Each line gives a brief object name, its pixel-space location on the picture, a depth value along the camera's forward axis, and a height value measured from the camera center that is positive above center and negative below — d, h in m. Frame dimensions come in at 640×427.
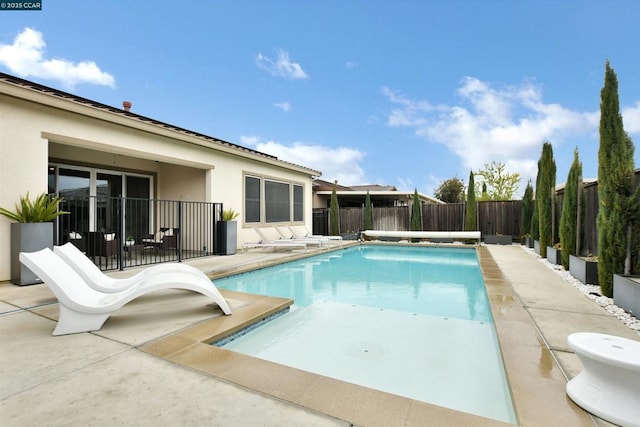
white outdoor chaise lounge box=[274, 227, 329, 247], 12.33 -0.83
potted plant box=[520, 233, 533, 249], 12.90 -0.95
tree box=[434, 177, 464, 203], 36.44 +3.12
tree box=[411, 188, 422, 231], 16.23 +0.13
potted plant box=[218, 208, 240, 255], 9.97 -0.50
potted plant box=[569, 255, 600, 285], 6.04 -1.02
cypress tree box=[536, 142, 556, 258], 9.97 +0.74
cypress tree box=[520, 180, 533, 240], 13.62 +0.32
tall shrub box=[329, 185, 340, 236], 17.16 +0.10
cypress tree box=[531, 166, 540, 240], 11.76 -0.10
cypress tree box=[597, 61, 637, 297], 5.00 +0.46
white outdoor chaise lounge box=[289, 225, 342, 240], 14.39 -0.62
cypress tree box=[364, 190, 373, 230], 17.23 +0.04
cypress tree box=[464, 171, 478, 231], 15.17 +0.33
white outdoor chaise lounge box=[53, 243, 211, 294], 4.18 -0.71
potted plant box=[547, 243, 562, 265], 8.52 -1.01
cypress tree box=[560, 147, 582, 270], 7.56 +0.08
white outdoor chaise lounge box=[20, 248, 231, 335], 3.40 -0.82
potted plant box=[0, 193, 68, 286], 5.62 -0.19
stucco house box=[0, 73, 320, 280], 5.92 +1.55
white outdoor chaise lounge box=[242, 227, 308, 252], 11.02 -0.89
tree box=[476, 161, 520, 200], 26.28 +3.03
